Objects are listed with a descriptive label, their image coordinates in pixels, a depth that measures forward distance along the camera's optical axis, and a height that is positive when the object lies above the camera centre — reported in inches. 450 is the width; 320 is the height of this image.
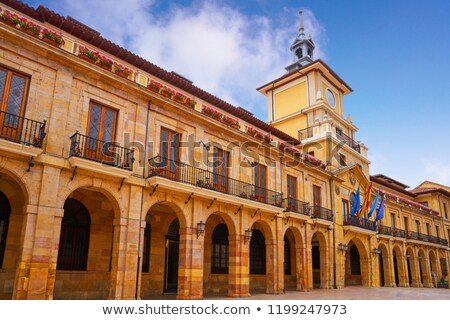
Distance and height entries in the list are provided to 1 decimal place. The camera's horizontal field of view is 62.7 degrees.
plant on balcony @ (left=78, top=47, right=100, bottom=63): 472.4 +256.8
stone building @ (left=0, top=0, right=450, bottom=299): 407.8 +106.3
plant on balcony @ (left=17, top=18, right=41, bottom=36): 422.5 +260.3
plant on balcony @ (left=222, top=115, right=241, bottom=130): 652.7 +244.2
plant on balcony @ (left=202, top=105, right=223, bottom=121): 620.7 +244.9
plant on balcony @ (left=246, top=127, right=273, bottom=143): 696.4 +236.9
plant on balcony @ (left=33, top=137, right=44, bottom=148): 397.7 +123.9
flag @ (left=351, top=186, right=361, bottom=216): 878.4 +135.6
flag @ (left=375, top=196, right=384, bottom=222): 979.5 +133.1
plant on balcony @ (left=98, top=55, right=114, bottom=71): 488.4 +255.0
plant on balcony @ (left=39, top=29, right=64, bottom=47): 441.5 +260.5
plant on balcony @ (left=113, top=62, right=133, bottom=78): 506.7 +254.8
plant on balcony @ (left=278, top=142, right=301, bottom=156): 766.2 +233.4
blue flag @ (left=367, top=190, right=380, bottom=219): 925.5 +146.6
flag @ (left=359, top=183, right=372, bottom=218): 915.4 +141.8
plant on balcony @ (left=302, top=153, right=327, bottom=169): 829.8 +230.1
